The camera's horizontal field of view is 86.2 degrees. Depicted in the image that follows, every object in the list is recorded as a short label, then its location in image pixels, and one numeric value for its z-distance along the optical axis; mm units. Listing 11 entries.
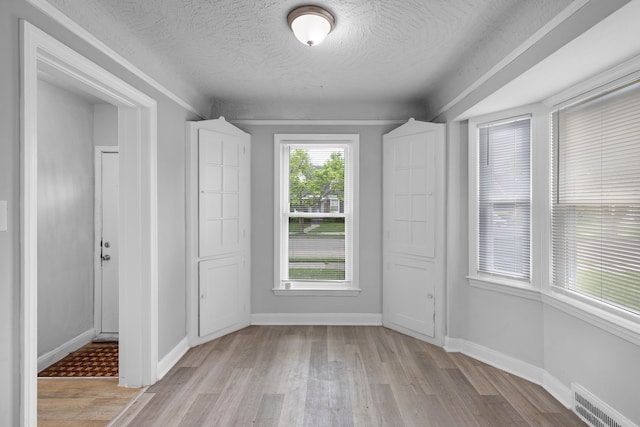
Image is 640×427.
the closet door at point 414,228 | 3367
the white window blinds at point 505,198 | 2789
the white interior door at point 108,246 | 3623
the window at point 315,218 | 3996
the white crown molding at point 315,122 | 3905
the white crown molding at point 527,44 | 1619
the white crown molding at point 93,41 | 1626
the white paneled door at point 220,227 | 3350
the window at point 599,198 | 1977
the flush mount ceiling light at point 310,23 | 1961
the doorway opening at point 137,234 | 2566
